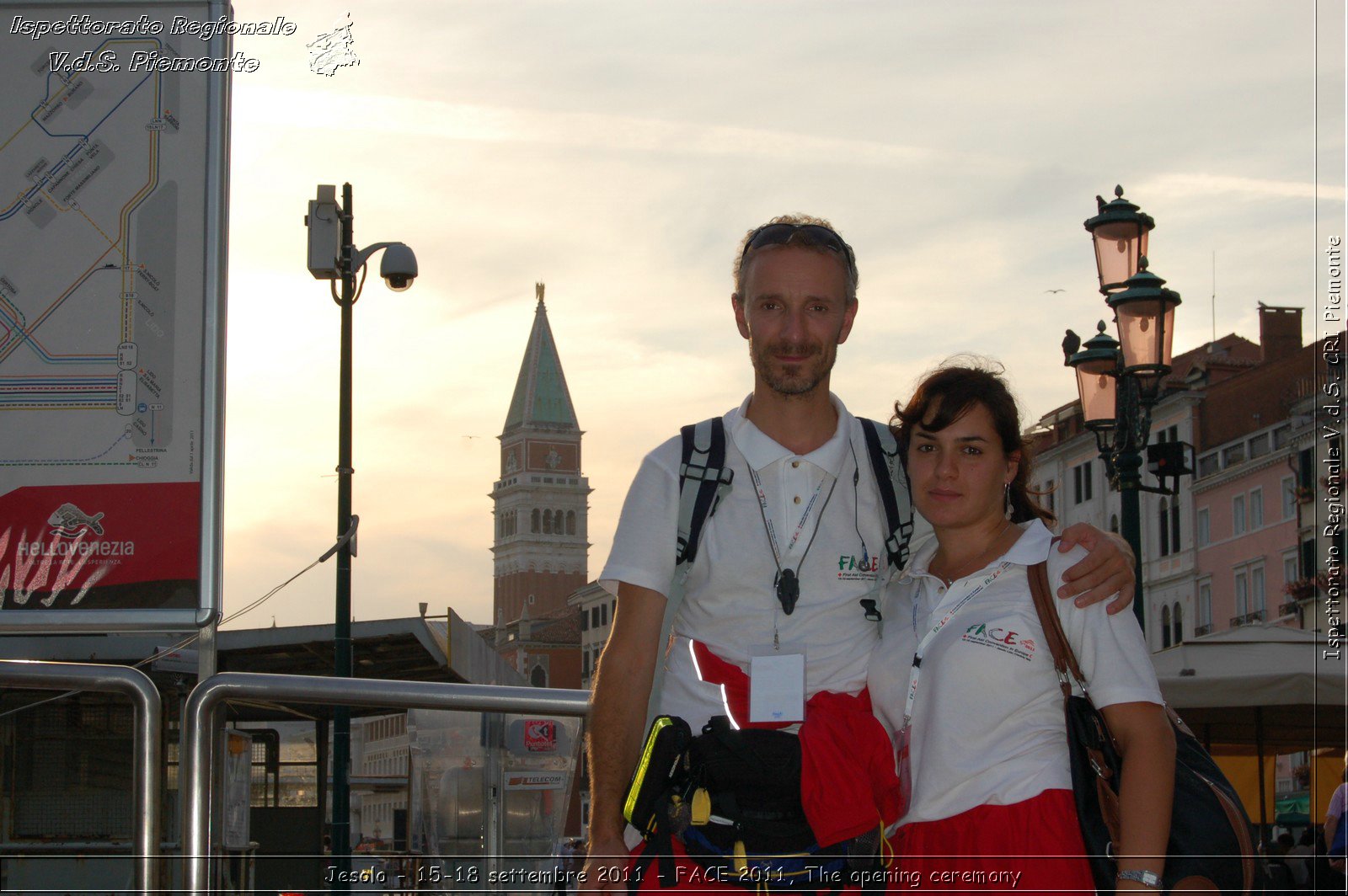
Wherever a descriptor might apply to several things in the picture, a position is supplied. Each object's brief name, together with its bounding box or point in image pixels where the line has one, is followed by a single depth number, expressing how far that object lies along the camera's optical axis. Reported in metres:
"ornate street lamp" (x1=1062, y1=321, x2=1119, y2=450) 11.43
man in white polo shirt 3.36
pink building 49.25
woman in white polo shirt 3.22
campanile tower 179.50
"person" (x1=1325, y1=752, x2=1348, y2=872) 9.16
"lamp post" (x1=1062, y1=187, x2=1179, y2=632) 10.68
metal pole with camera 15.30
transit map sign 4.21
